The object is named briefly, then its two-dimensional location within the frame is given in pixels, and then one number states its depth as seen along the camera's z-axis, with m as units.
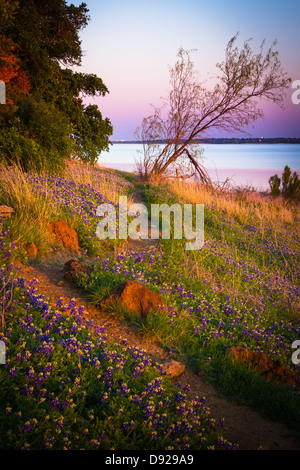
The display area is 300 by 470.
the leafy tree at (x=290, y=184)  21.38
